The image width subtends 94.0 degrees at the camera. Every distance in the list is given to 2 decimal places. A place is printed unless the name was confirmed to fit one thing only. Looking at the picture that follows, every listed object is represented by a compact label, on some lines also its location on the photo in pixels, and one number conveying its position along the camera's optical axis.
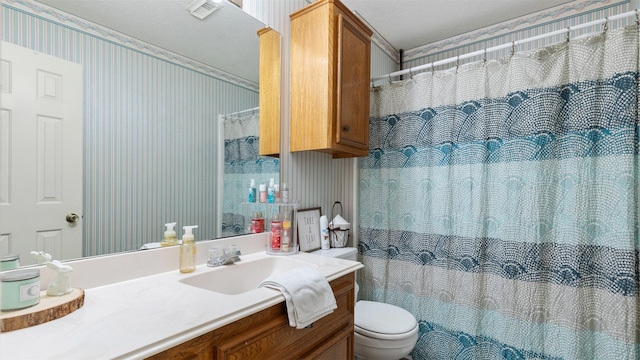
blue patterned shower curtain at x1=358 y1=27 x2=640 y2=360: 1.37
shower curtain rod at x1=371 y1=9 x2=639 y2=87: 1.35
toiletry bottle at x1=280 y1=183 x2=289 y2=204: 1.62
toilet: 1.51
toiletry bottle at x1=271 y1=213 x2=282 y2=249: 1.53
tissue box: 1.95
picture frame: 1.77
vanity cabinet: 0.76
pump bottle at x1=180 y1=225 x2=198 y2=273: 1.17
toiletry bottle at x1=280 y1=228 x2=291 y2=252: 1.54
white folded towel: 0.96
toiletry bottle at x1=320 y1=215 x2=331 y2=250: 1.88
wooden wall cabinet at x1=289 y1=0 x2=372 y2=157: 1.55
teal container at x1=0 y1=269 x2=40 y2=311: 0.71
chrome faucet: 1.26
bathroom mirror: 0.95
